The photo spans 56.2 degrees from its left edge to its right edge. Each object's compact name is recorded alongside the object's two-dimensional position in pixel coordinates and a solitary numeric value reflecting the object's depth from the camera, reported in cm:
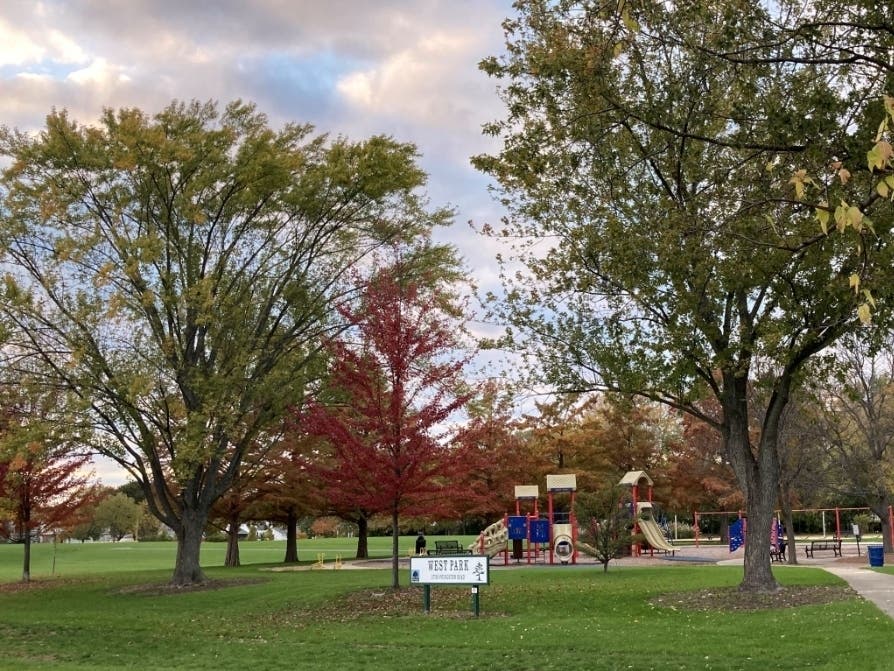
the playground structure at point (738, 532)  3425
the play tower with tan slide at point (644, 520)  3434
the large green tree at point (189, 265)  2336
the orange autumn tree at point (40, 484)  2298
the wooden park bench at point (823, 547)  3331
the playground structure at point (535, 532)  3259
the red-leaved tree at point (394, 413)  1935
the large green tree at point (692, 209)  1047
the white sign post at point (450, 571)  1658
